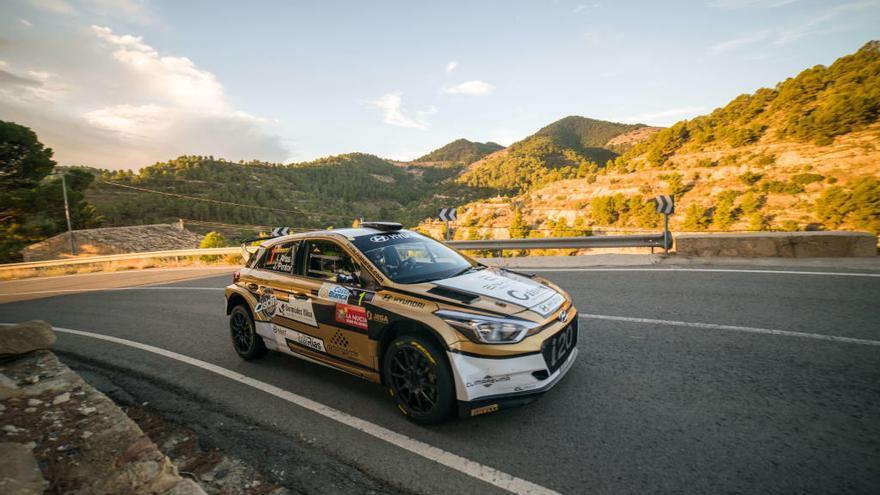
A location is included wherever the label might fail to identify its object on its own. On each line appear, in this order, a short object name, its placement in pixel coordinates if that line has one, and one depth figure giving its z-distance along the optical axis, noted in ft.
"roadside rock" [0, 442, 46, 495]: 6.81
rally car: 8.91
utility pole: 92.27
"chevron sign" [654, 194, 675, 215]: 30.76
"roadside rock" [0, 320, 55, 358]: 13.66
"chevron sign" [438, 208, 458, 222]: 41.20
